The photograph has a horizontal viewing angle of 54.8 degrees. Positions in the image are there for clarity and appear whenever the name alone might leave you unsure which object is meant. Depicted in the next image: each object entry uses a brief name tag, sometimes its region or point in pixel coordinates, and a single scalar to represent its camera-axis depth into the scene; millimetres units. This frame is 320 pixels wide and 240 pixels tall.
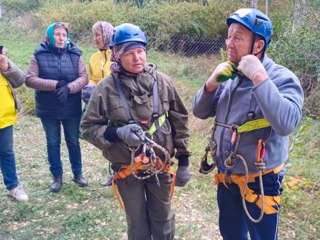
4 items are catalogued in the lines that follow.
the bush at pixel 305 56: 5310
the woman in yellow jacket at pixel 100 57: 3283
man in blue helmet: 1649
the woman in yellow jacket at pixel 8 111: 3072
